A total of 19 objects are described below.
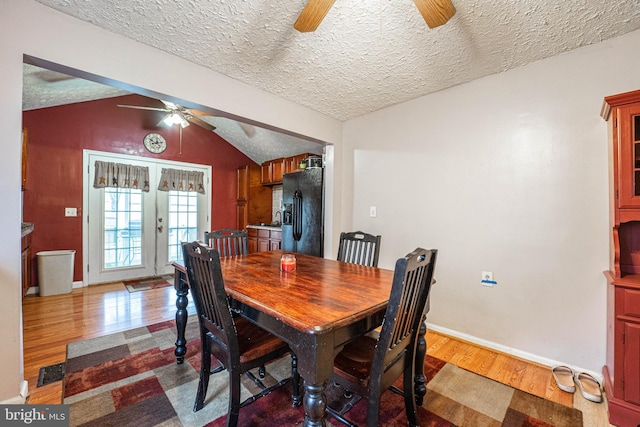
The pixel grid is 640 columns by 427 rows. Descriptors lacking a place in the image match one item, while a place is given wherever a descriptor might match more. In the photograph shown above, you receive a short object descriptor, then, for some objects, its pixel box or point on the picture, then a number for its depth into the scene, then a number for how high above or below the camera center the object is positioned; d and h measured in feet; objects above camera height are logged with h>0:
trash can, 11.38 -2.64
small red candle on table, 5.96 -1.15
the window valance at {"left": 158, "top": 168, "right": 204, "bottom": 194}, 15.48 +1.93
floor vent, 5.81 -3.71
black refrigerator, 11.74 +0.06
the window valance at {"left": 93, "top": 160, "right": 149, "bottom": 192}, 13.46 +1.91
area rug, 4.81 -3.74
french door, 13.44 -0.67
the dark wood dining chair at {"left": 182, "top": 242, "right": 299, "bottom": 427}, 4.11 -2.24
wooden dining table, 3.30 -1.33
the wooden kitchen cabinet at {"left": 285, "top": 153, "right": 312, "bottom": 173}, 15.05 +3.01
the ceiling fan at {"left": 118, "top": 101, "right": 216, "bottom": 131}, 11.35 +4.35
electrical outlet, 7.57 -1.87
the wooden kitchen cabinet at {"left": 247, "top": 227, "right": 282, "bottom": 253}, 15.58 -1.63
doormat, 13.03 -3.73
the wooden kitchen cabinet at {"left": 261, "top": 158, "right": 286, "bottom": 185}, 16.46 +2.72
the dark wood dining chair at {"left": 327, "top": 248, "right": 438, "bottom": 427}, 3.58 -2.10
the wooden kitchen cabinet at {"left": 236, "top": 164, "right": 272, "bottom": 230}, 18.01 +1.03
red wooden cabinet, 4.73 -1.13
